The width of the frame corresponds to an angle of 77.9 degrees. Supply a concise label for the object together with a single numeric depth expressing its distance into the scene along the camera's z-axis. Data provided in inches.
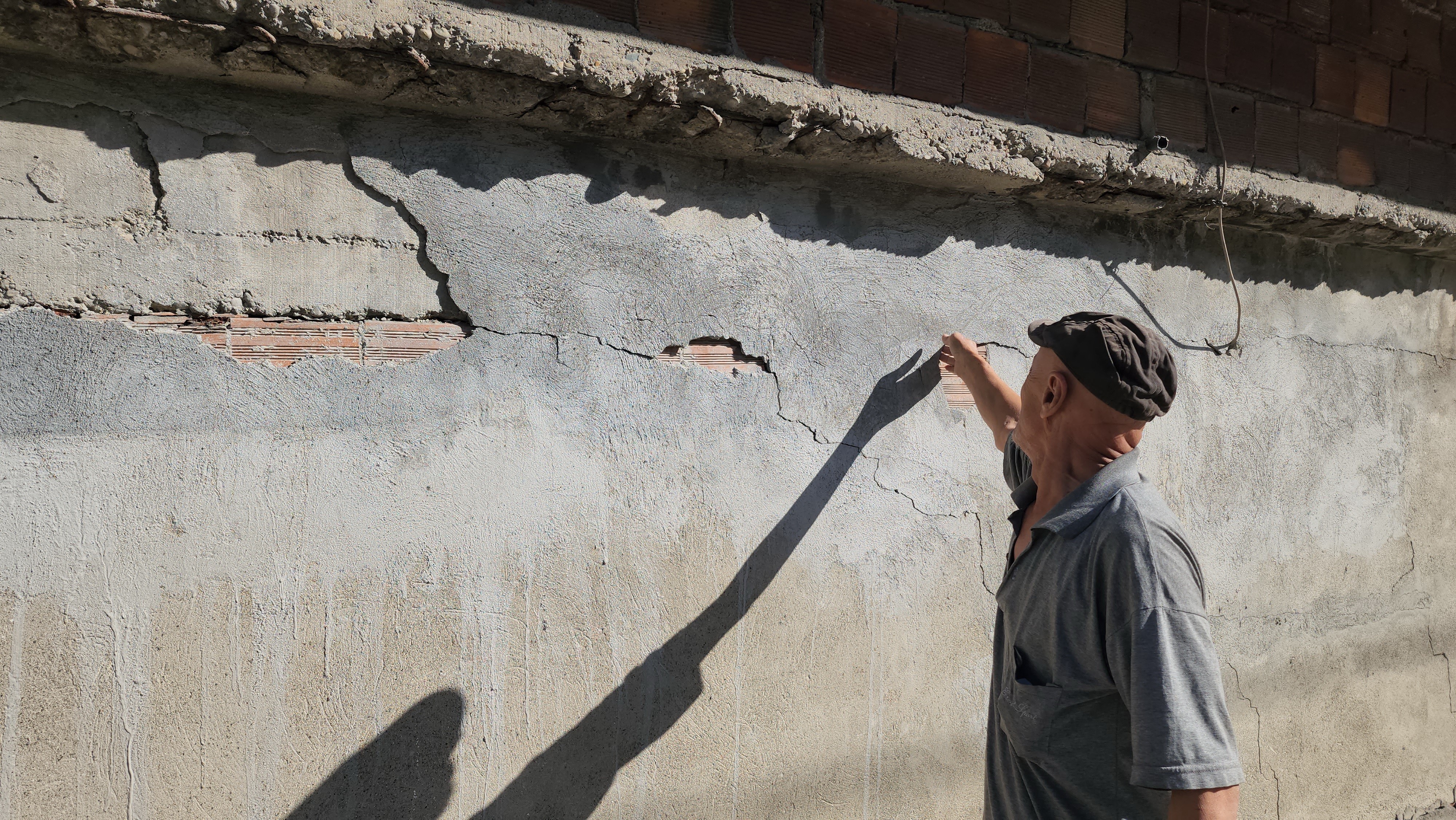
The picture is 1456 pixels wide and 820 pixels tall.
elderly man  55.7
